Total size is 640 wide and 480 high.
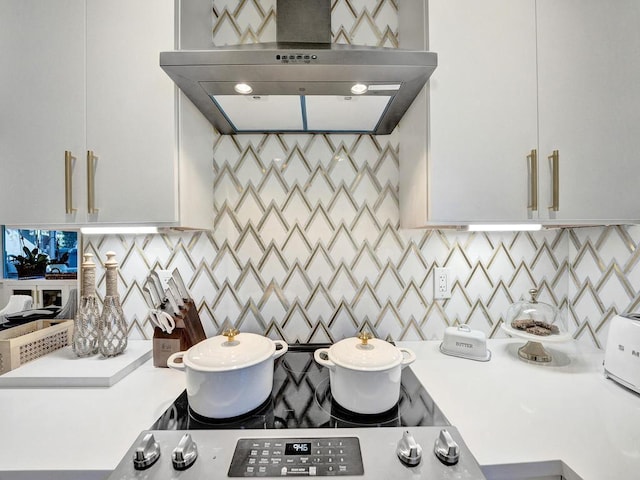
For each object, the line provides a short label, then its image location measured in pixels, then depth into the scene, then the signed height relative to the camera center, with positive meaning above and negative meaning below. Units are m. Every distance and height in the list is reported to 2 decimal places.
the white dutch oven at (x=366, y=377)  0.74 -0.36
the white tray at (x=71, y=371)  0.91 -0.43
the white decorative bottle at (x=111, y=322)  1.06 -0.30
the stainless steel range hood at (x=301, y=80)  0.77 +0.46
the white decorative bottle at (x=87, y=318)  1.05 -0.29
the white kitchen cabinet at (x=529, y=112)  0.92 +0.40
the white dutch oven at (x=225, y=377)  0.73 -0.35
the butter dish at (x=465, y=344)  1.09 -0.41
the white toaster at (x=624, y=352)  0.88 -0.36
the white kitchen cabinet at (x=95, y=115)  0.90 +0.39
